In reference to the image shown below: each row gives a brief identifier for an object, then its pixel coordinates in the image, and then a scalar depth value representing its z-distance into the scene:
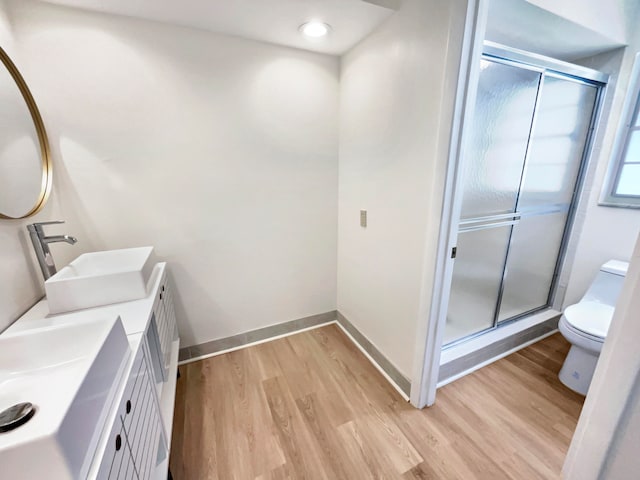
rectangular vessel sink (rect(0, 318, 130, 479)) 0.50
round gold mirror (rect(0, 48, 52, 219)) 1.08
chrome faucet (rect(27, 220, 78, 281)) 1.15
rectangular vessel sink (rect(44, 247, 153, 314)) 1.09
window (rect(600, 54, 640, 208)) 1.81
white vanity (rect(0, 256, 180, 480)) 0.51
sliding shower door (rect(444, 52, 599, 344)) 1.63
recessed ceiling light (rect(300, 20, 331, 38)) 1.48
